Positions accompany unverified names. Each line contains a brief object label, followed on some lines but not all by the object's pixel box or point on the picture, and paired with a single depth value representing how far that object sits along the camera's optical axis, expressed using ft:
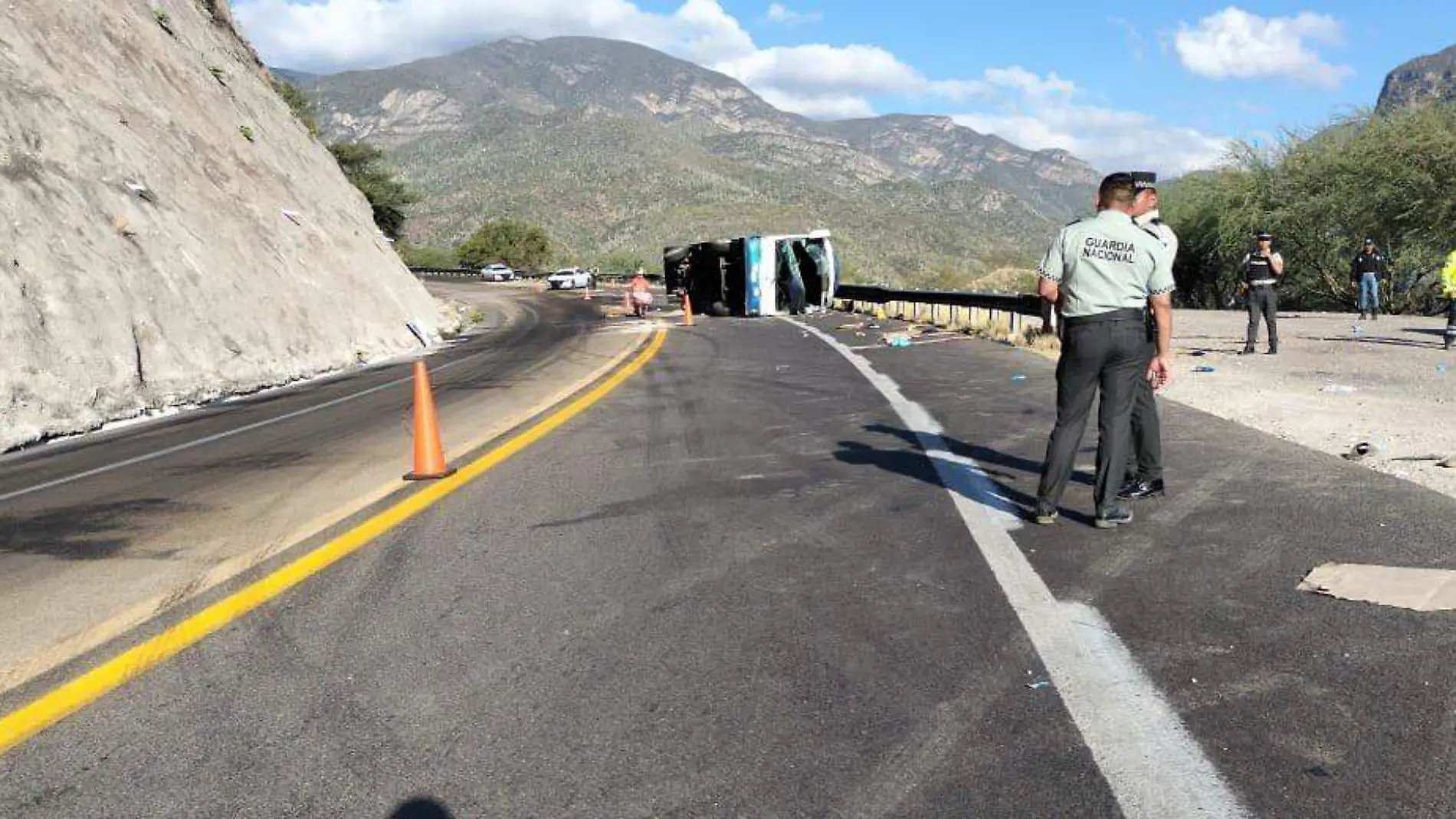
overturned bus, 107.04
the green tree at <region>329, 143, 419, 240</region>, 258.98
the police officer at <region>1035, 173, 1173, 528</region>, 18.81
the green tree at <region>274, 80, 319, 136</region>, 159.17
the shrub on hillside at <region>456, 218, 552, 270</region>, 341.62
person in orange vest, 116.78
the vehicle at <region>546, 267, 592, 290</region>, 209.67
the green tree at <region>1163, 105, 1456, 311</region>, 93.45
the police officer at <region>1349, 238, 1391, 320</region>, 75.82
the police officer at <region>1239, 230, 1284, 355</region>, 48.60
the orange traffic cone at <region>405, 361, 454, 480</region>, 25.20
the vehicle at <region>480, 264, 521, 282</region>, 263.08
